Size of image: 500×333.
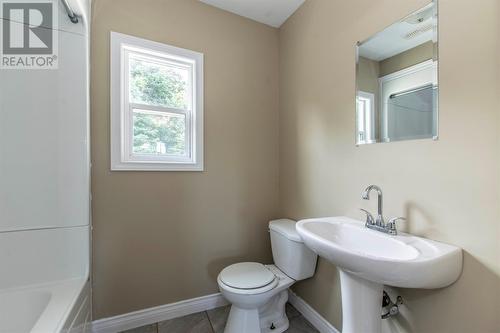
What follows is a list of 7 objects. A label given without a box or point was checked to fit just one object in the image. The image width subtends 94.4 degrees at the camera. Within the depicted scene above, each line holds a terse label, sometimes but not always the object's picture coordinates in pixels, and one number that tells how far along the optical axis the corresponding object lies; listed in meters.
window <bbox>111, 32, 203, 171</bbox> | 1.64
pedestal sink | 0.85
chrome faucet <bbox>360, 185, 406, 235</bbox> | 1.14
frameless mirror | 1.07
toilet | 1.46
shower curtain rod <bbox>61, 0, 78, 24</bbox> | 1.37
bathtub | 1.16
